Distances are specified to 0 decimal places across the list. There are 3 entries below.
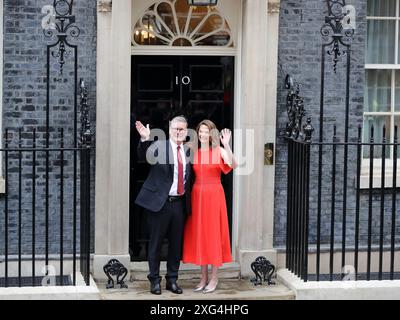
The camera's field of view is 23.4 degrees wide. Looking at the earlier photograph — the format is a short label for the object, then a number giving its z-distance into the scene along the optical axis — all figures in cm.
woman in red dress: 934
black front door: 1034
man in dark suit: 919
